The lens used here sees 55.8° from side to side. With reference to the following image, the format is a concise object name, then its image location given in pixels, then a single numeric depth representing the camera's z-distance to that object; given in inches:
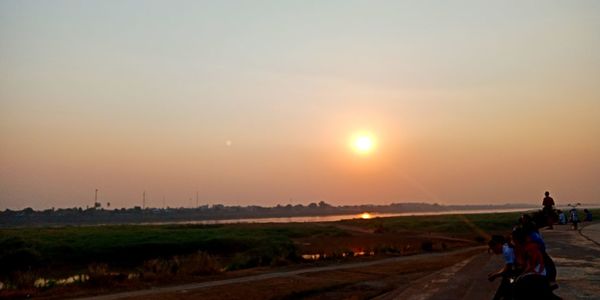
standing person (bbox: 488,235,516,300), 369.8
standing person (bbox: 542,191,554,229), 913.7
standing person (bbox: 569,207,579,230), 1624.0
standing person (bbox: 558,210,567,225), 1965.6
